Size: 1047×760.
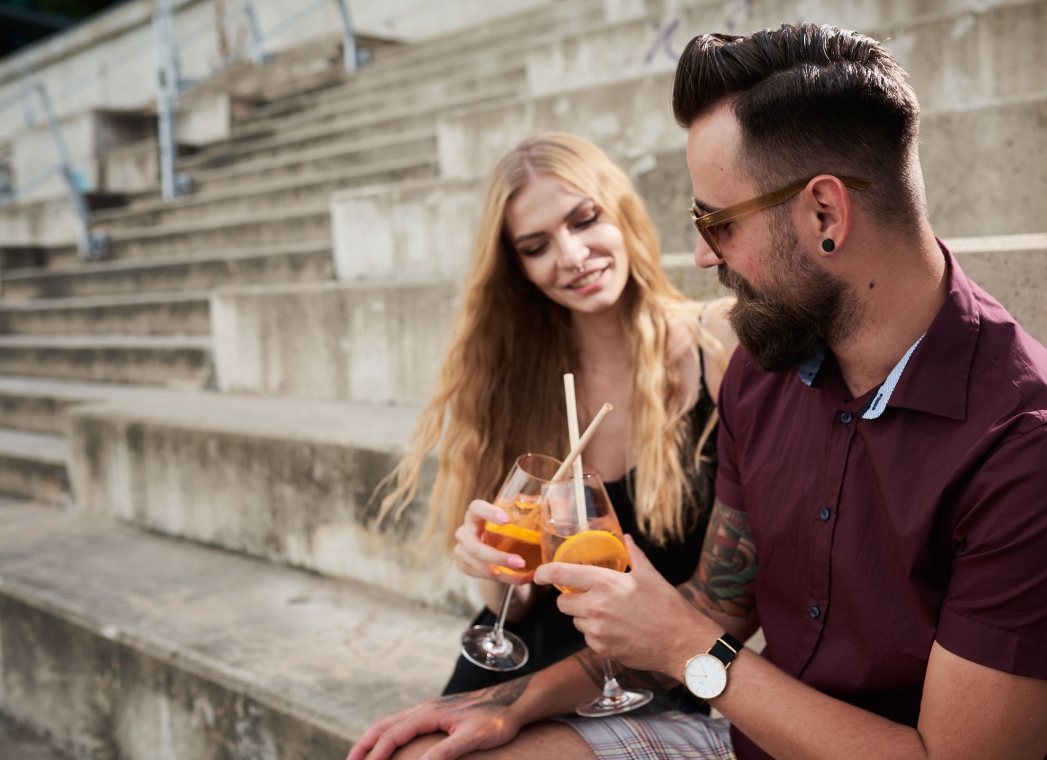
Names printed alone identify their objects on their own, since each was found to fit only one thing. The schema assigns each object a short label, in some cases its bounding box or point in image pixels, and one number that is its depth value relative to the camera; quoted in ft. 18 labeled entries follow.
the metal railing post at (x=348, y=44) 27.32
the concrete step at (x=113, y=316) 17.57
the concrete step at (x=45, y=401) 15.98
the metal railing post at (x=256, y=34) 32.89
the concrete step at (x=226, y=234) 17.90
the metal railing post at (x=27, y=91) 45.56
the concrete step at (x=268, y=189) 17.85
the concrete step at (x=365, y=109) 19.38
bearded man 3.67
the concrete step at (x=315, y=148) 18.48
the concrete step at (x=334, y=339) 11.65
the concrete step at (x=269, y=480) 9.56
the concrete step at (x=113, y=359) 15.64
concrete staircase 8.11
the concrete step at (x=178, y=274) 16.39
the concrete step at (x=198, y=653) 7.67
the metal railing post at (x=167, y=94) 23.97
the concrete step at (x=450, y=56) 21.52
